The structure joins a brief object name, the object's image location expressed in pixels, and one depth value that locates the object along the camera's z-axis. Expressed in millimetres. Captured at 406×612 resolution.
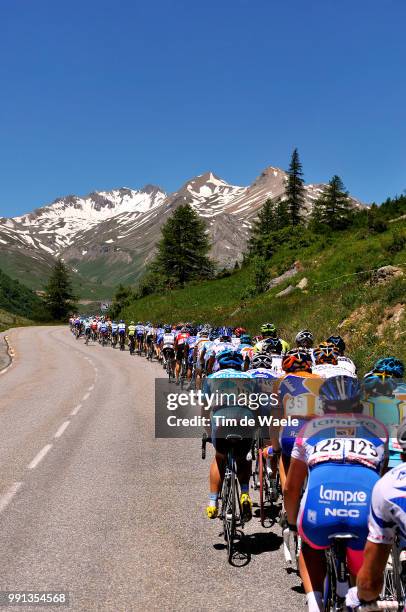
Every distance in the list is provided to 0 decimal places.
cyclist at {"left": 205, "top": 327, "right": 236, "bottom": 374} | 12239
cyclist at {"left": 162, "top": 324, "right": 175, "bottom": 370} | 21328
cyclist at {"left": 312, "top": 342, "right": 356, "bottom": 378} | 5766
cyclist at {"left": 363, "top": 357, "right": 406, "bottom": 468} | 5234
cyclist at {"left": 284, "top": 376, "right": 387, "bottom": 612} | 3494
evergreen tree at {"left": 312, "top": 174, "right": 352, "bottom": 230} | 72250
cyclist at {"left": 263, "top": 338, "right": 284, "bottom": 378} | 9086
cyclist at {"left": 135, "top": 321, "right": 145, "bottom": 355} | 34781
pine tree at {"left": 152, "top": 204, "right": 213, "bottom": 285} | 76062
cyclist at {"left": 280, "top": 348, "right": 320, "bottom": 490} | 5586
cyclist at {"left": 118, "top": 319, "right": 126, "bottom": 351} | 40562
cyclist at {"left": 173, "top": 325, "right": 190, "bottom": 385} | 19814
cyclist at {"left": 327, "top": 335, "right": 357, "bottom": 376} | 7748
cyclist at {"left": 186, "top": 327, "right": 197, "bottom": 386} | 18484
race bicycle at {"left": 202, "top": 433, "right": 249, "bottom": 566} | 5723
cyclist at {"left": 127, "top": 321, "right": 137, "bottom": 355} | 36062
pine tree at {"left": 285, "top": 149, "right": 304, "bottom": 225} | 86438
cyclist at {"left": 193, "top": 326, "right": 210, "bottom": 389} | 14795
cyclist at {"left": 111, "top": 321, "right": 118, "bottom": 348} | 42603
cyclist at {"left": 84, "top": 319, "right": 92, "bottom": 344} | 47375
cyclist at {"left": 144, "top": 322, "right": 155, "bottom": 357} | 32062
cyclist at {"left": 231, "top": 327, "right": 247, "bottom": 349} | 14305
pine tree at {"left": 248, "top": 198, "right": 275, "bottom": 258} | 87812
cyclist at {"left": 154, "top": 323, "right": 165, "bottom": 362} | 27297
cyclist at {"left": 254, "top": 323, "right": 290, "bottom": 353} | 11062
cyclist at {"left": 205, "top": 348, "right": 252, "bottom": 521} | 6152
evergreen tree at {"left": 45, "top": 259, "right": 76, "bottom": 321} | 119562
